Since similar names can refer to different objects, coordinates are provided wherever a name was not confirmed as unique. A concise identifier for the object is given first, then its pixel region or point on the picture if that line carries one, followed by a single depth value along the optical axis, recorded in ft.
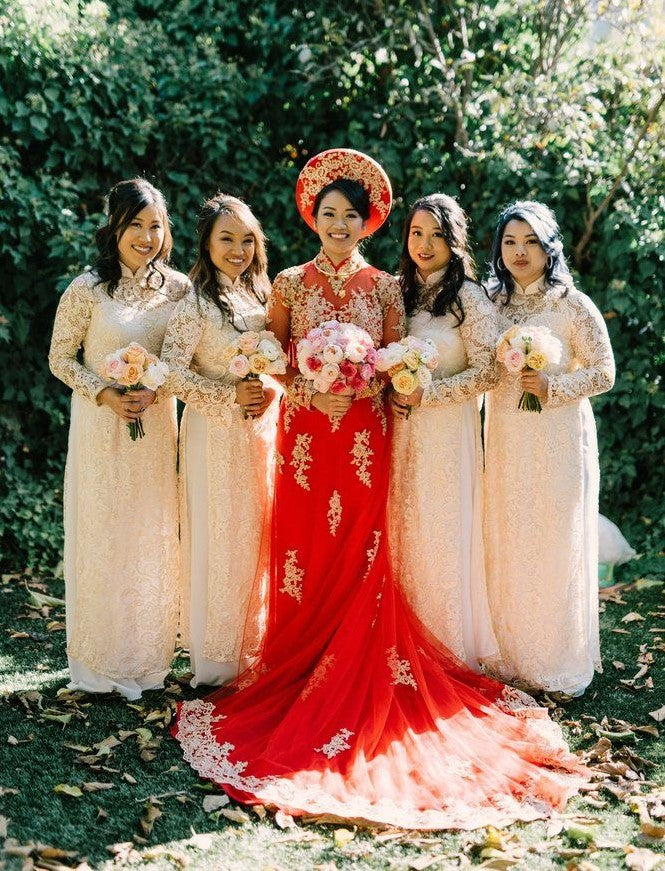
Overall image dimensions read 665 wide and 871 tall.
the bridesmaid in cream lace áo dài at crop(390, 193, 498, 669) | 16.14
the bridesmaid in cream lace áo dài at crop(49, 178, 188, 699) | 15.96
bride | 13.64
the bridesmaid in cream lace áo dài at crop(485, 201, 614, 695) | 16.39
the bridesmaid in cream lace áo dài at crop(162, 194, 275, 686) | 15.85
